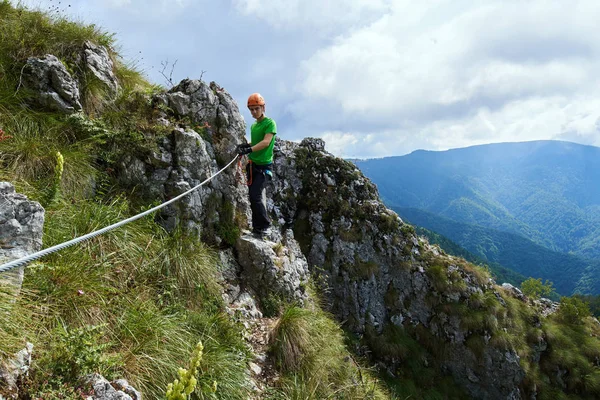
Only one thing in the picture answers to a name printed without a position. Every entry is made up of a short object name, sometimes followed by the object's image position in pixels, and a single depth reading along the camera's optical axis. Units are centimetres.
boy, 802
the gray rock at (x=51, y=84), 711
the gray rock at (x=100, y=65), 832
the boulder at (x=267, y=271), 796
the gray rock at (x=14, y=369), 265
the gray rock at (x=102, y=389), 306
